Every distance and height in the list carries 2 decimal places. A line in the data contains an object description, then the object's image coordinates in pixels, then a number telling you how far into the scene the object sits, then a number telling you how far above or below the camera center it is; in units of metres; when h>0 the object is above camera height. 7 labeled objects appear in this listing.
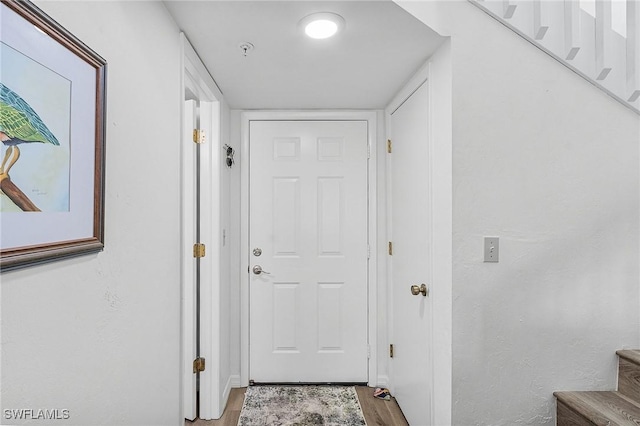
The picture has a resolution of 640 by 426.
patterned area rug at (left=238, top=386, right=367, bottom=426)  2.30 -1.29
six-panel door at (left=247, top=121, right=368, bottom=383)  2.78 -0.28
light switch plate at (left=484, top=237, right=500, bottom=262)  1.49 -0.13
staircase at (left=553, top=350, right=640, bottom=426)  1.31 -0.72
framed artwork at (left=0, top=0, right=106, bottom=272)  0.67 +0.15
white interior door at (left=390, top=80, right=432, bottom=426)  1.92 -0.23
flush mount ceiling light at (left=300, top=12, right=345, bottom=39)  1.45 +0.78
